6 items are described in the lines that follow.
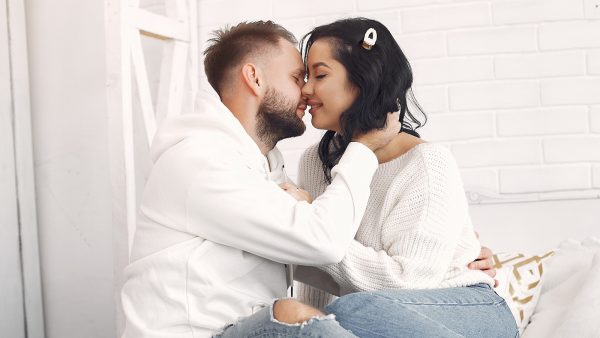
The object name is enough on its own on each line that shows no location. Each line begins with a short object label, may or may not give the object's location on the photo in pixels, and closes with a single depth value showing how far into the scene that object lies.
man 1.63
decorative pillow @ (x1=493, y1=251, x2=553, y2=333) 2.21
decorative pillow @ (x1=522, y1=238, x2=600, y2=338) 2.01
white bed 1.96
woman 1.78
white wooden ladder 2.34
